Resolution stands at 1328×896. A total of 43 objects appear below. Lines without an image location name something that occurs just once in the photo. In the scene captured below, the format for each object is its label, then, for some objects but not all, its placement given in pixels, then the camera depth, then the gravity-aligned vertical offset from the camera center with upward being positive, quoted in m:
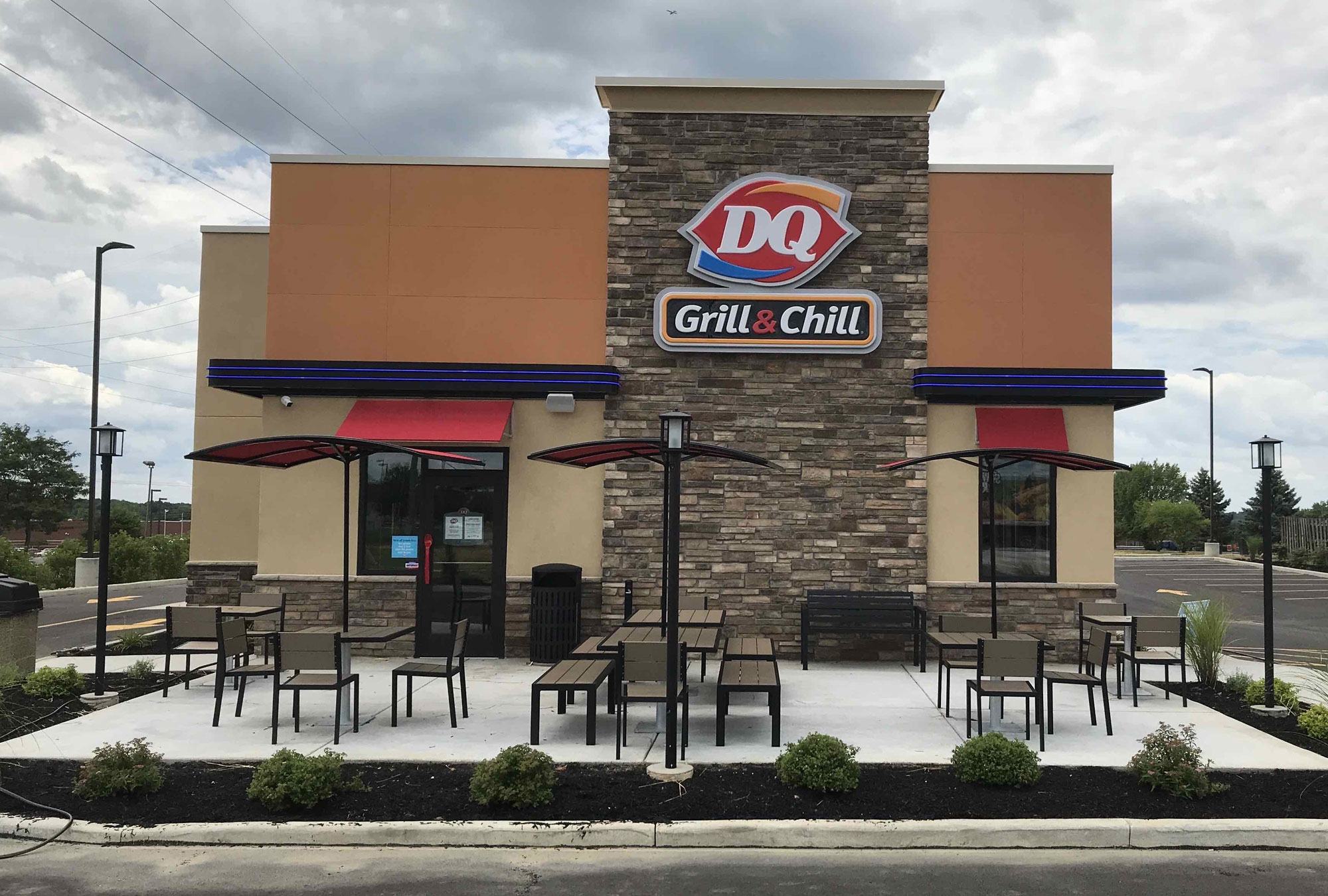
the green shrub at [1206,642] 11.59 -1.60
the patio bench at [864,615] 12.83 -1.47
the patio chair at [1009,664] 8.84 -1.46
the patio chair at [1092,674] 9.23 -1.65
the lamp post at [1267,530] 10.34 -0.18
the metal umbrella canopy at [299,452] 9.54 +0.51
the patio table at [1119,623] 11.06 -1.38
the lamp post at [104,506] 10.46 -0.12
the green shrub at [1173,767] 7.23 -2.00
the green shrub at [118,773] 7.21 -2.15
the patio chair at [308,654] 8.87 -1.47
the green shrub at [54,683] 10.48 -2.13
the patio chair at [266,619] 12.03 -1.67
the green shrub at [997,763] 7.33 -1.99
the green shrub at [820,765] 7.13 -1.99
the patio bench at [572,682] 8.48 -1.64
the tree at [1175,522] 59.31 -0.64
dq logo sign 13.64 +4.00
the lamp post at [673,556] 7.64 -0.43
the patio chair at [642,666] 8.65 -1.50
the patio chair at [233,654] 9.47 -1.63
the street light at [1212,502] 43.62 +0.54
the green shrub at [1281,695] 10.41 -2.04
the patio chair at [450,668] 9.27 -1.69
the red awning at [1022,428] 13.19 +1.16
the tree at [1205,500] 66.12 +1.01
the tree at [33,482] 50.94 +0.67
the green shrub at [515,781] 6.97 -2.09
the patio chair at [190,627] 10.98 -1.53
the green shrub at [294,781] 6.88 -2.09
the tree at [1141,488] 80.75 +2.16
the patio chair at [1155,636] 10.71 -1.42
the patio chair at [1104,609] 12.86 -1.34
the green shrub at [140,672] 11.69 -2.20
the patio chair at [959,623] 11.23 -1.36
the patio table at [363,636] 9.46 -1.41
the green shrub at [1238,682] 11.16 -2.03
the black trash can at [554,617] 12.88 -1.57
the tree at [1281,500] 59.00 +0.92
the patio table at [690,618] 10.80 -1.36
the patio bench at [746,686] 8.59 -1.65
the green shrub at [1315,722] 9.03 -2.01
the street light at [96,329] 24.52 +4.36
